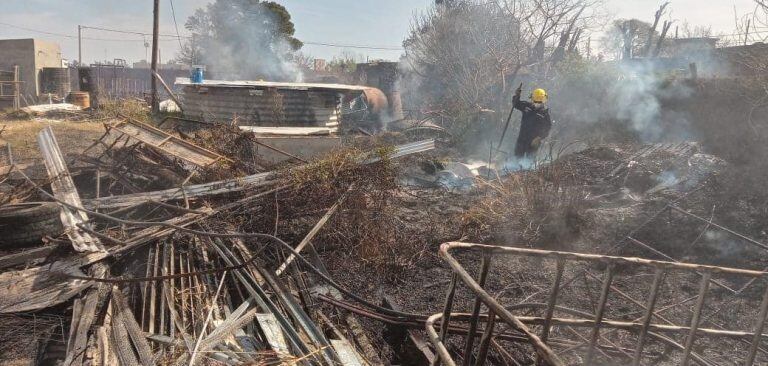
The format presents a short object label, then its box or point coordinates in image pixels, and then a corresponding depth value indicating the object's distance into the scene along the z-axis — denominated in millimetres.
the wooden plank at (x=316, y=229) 4938
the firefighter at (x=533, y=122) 10172
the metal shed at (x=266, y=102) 14523
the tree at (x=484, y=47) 17812
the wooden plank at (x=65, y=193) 4909
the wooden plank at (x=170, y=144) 7398
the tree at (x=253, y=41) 32375
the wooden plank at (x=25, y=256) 4625
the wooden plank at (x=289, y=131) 11133
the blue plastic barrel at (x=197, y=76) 15577
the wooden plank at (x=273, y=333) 3480
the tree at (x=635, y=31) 32944
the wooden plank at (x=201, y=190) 6160
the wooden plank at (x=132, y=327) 3256
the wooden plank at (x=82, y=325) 3176
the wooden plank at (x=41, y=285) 3943
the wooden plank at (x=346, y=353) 3479
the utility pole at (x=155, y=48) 18219
